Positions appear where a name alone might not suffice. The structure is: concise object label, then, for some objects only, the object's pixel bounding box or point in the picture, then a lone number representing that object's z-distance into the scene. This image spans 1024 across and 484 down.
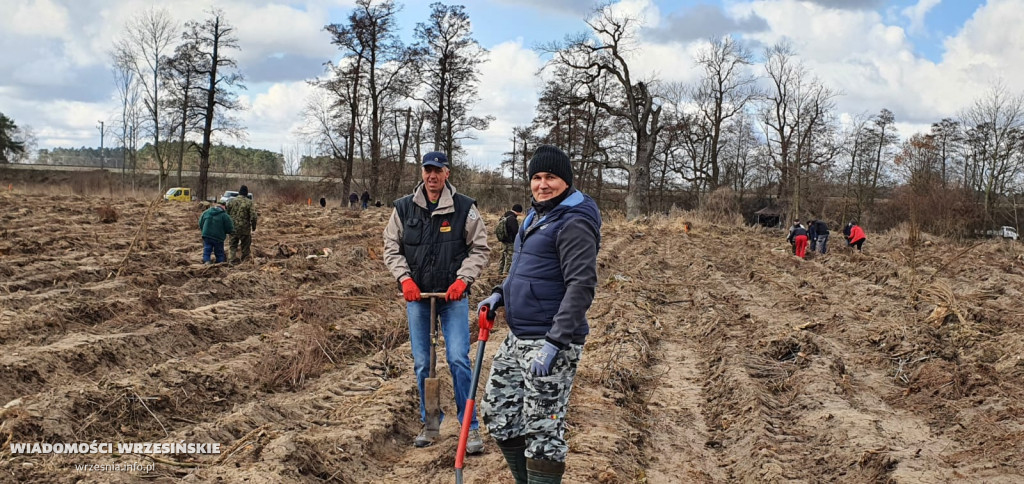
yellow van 38.99
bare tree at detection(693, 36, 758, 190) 46.78
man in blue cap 4.89
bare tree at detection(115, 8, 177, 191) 39.81
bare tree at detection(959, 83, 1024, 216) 43.44
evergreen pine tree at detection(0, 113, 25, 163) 55.19
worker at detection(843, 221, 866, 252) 23.75
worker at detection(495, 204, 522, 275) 13.39
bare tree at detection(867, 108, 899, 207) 51.25
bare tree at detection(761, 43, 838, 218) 46.66
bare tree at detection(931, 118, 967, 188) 48.00
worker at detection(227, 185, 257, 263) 13.77
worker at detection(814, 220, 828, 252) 24.11
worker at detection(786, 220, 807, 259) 22.36
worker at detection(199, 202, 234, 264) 13.33
